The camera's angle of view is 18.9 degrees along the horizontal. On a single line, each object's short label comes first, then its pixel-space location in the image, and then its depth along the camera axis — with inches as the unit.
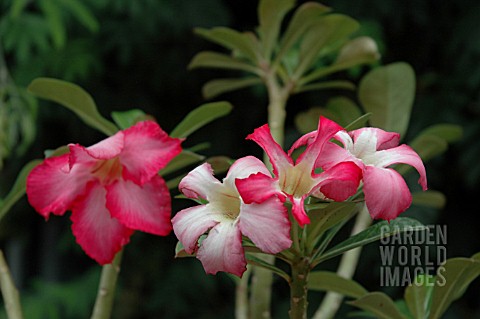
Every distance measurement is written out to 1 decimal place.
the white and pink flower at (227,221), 20.5
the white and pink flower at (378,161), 20.6
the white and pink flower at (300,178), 20.6
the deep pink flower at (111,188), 23.3
